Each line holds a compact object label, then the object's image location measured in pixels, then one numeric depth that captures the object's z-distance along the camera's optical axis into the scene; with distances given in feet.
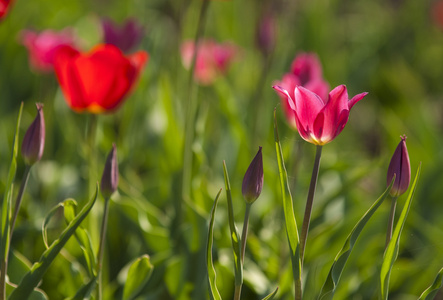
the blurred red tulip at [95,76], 6.48
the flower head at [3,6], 6.07
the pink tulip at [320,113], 5.89
